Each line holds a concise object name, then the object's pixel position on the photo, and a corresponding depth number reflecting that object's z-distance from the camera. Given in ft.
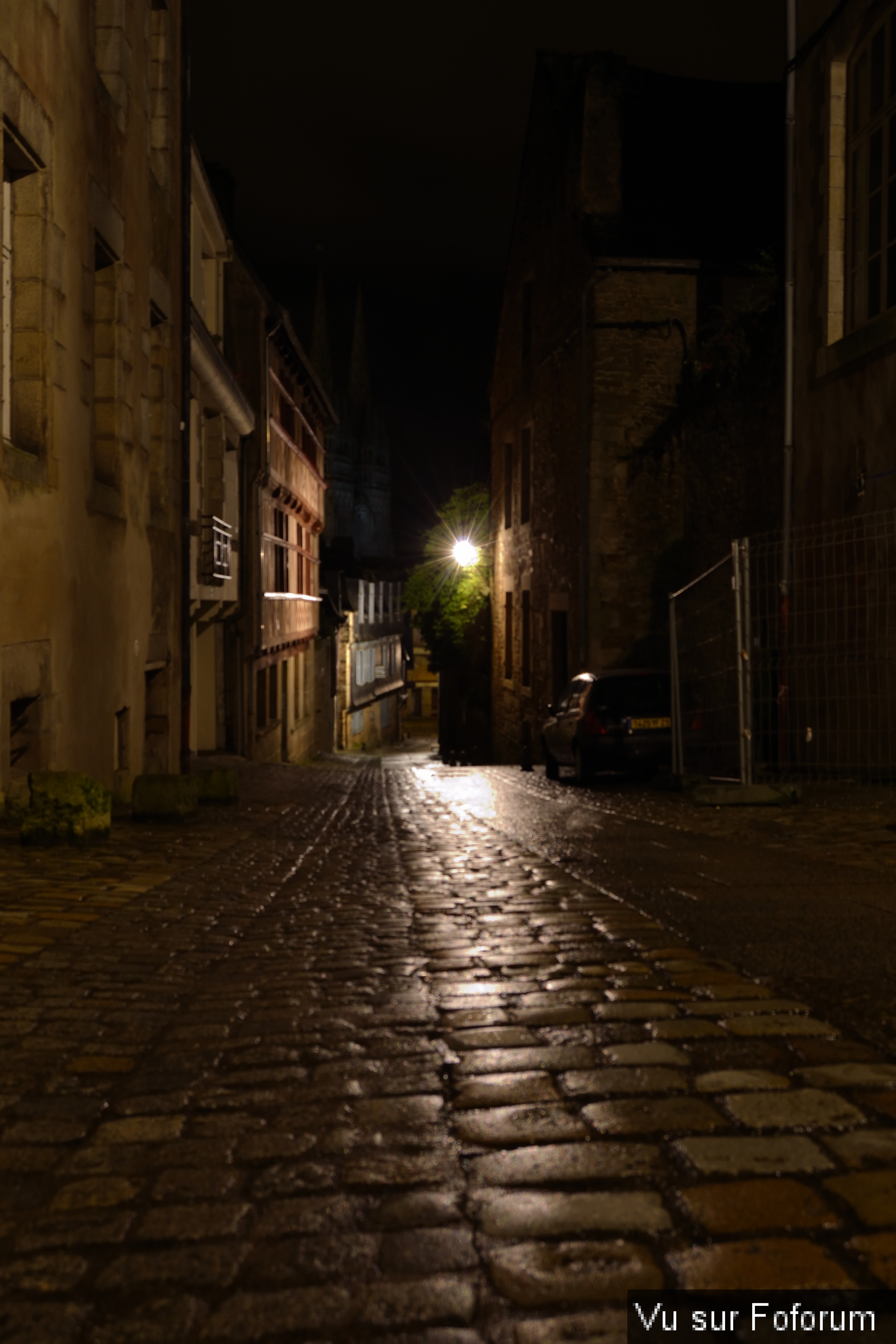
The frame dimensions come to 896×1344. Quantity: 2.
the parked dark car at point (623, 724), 49.70
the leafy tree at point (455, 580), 112.27
